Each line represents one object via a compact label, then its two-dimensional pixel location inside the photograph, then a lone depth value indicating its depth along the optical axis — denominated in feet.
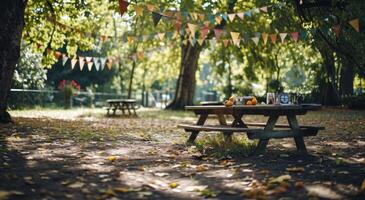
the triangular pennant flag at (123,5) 32.73
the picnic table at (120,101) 55.41
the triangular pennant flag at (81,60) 57.00
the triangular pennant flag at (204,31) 41.28
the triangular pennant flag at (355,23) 32.12
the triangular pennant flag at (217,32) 40.57
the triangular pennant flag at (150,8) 37.19
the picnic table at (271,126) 19.21
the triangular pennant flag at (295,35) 42.01
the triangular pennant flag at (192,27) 38.18
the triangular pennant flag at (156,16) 36.27
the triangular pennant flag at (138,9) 35.45
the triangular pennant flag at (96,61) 58.03
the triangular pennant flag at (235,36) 41.83
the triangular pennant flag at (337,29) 35.37
